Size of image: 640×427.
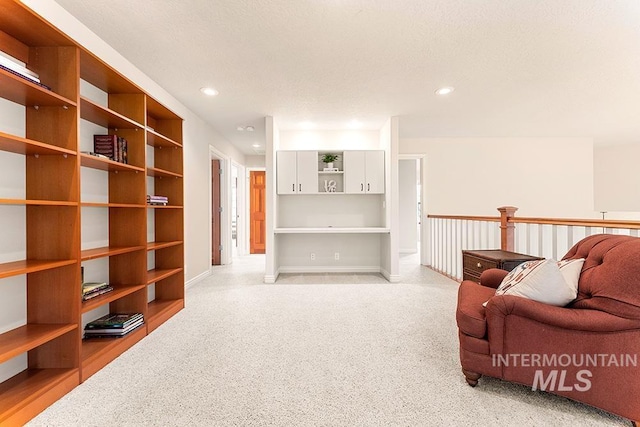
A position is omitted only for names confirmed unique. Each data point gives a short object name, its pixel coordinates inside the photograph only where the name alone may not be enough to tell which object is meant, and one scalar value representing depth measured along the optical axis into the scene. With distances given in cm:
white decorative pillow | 152
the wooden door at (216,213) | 567
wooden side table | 260
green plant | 460
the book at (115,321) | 221
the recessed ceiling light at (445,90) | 330
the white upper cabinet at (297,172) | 455
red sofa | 135
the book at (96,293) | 202
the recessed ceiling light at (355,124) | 443
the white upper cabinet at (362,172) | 457
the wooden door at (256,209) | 721
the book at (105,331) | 221
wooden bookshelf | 155
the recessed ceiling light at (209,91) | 323
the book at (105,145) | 231
